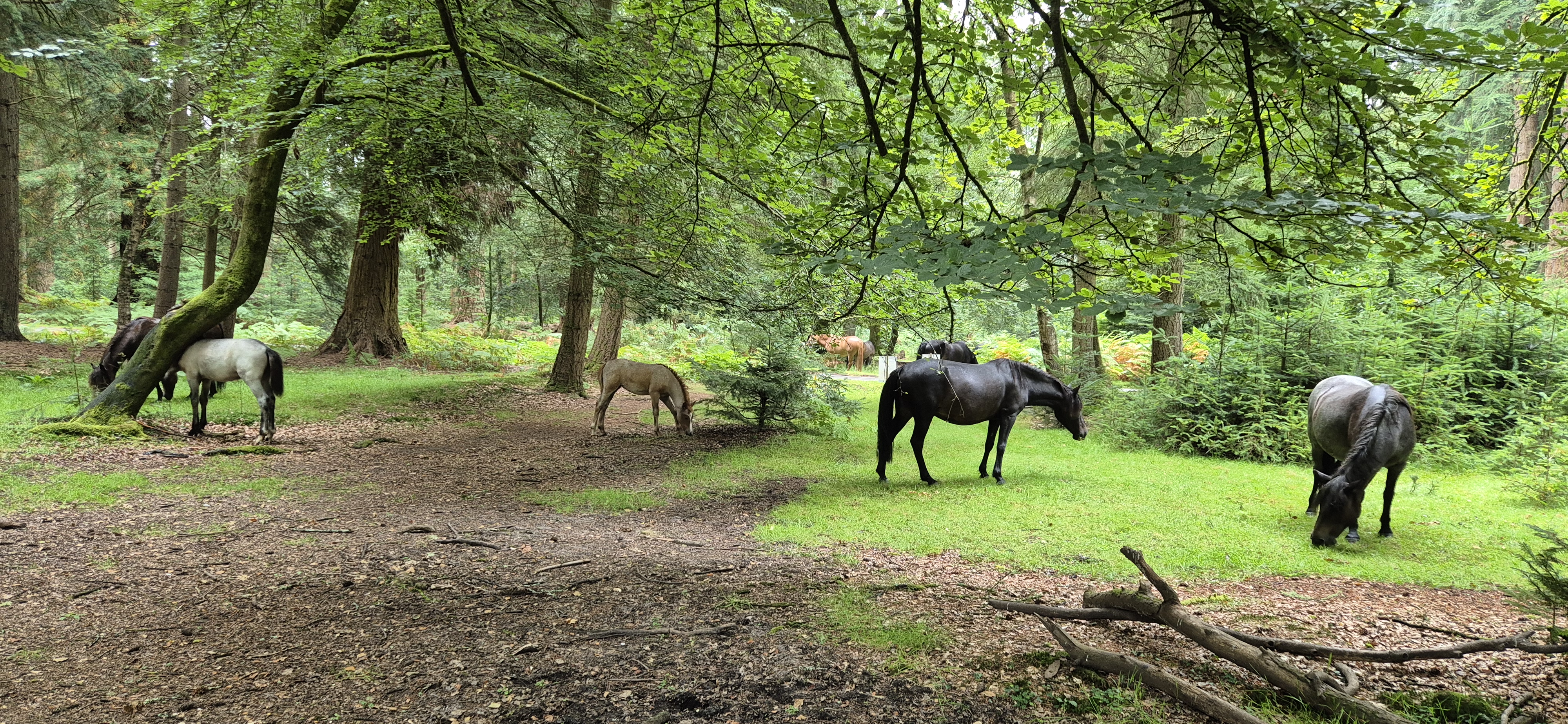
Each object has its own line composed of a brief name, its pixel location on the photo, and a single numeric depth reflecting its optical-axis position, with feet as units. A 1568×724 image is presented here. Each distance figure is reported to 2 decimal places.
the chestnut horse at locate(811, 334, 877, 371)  80.18
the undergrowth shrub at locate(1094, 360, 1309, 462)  31.60
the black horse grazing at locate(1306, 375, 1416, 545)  17.70
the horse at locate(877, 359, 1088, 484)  25.88
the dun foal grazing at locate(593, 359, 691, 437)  34.73
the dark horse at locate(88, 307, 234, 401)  29.14
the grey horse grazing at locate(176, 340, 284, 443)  26.13
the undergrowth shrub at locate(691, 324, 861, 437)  35.06
